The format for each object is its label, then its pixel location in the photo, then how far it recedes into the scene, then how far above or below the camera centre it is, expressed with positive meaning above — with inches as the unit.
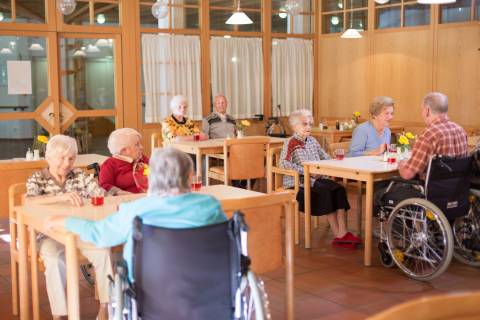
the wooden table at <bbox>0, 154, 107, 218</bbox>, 220.5 -20.5
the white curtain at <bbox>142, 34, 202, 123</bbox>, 366.6 +17.1
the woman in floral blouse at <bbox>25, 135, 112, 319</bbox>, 139.2 -19.7
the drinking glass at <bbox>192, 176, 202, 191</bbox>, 167.8 -19.5
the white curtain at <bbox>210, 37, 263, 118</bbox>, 388.5 +16.9
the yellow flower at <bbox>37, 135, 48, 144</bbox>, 221.8 -10.5
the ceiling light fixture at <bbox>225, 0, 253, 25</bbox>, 329.1 +39.5
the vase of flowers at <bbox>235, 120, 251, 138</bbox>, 299.3 -11.7
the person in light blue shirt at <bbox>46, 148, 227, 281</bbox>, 105.4 -15.9
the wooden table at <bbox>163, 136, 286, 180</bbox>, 277.1 -17.4
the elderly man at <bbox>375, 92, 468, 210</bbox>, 191.6 -11.7
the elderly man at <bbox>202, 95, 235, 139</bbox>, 325.4 -10.6
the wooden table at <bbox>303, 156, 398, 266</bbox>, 202.7 -21.2
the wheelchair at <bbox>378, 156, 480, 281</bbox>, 185.5 -32.4
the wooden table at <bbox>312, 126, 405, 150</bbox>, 352.5 -16.9
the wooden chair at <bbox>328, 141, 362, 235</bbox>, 238.2 -29.3
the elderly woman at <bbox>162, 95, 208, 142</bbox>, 301.7 -9.2
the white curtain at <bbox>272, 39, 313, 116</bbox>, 412.8 +16.4
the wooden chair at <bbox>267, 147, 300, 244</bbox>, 231.3 -26.3
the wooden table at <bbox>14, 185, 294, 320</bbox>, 121.4 -23.6
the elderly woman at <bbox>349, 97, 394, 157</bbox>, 246.1 -11.0
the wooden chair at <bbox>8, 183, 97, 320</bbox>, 143.3 -32.6
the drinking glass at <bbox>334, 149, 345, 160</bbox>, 227.1 -17.0
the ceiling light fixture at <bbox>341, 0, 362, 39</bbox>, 368.8 +35.5
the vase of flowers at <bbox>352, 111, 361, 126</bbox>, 382.4 -8.7
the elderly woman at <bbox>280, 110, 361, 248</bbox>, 227.4 -27.2
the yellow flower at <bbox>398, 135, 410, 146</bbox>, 231.2 -13.0
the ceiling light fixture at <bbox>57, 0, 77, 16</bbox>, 294.2 +42.1
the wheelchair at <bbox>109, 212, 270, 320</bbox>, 102.9 -25.8
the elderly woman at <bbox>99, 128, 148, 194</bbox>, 185.5 -15.9
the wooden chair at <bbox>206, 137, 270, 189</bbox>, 266.1 -21.3
